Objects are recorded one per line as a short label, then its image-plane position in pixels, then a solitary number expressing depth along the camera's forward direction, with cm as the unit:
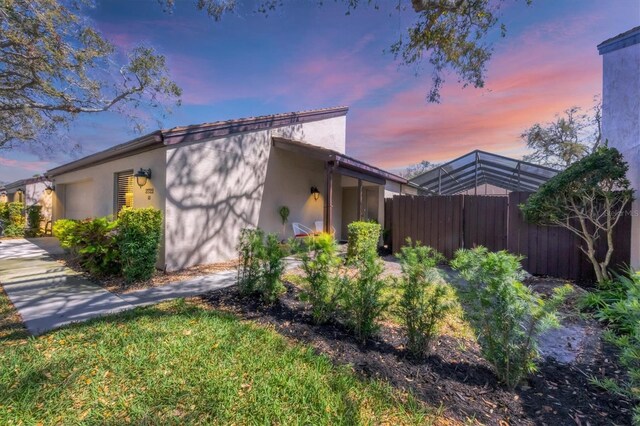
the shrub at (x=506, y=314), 241
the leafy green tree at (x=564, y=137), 1883
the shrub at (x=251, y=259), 457
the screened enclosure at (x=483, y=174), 1180
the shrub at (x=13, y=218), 1396
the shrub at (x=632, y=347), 197
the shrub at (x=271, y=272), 435
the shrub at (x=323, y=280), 365
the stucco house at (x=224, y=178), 680
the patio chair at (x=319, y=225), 1152
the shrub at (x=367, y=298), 325
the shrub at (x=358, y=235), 775
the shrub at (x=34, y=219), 1455
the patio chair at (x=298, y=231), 1020
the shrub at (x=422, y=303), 296
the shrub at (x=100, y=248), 598
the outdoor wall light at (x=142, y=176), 692
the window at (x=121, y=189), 845
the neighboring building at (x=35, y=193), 1670
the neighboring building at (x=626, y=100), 527
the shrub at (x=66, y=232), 704
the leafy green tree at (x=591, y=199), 518
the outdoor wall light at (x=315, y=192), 1120
